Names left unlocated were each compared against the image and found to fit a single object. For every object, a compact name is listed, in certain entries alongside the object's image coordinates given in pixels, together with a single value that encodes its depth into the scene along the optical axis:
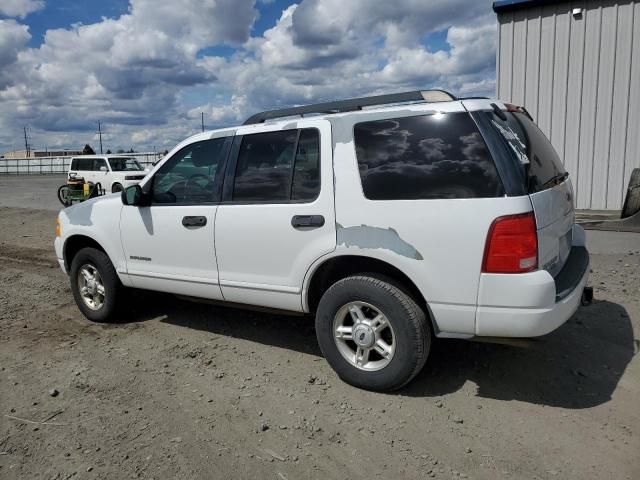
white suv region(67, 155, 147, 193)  20.83
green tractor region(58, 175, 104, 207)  18.25
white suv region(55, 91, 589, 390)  3.12
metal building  10.23
